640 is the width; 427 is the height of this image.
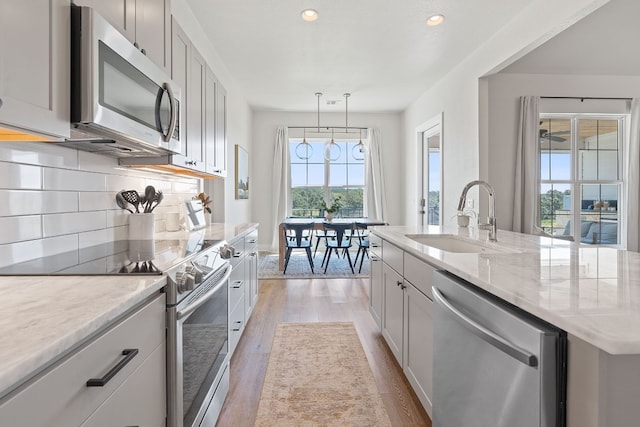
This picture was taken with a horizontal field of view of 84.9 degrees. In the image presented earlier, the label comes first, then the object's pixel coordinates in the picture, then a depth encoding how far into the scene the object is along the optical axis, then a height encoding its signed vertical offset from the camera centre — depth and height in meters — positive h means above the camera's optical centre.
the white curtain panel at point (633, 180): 3.98 +0.37
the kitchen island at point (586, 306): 0.68 -0.21
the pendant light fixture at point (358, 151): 5.88 +1.04
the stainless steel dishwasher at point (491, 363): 0.80 -0.42
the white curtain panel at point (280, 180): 6.75 +0.60
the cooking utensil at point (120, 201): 1.98 +0.05
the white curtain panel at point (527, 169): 3.86 +0.48
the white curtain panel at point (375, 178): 6.85 +0.66
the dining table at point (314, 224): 5.18 -0.19
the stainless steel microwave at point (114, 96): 1.11 +0.44
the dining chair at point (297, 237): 5.03 -0.38
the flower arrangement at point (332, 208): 5.48 +0.05
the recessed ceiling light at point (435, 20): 3.20 +1.78
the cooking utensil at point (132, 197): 1.99 +0.08
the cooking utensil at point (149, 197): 2.03 +0.08
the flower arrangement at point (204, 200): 3.27 +0.10
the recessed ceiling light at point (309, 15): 3.07 +1.75
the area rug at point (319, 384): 1.79 -1.04
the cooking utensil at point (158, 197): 2.03 +0.08
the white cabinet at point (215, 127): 2.82 +0.73
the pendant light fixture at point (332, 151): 5.64 +0.98
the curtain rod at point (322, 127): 6.82 +1.64
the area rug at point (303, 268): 4.92 -0.88
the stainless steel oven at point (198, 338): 1.18 -0.52
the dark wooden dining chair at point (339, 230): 5.04 -0.27
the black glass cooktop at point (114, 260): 1.15 -0.20
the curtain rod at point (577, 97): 4.03 +1.34
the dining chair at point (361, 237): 5.13 -0.40
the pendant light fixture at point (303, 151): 5.82 +1.01
